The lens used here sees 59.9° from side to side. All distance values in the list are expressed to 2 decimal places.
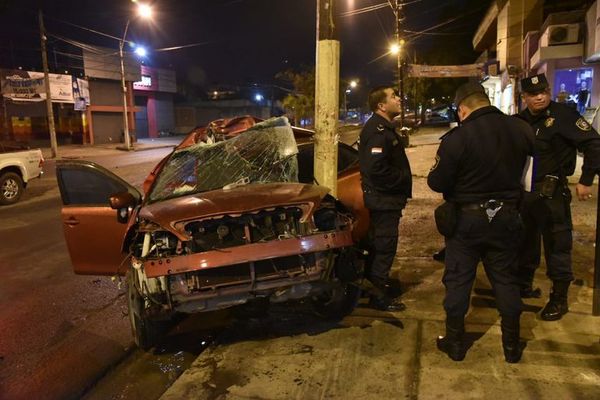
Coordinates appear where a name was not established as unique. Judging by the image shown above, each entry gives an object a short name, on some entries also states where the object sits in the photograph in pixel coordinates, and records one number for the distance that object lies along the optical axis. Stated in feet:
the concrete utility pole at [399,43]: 74.93
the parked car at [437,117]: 165.16
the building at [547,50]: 50.55
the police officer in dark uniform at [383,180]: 13.87
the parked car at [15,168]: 39.45
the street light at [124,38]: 75.56
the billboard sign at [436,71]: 85.35
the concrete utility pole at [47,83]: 78.33
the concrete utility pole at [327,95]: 16.98
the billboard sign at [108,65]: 115.14
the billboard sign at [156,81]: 138.85
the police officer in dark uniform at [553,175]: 12.93
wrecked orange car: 11.82
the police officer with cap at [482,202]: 10.66
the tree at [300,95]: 153.79
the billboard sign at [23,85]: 93.81
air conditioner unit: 50.93
